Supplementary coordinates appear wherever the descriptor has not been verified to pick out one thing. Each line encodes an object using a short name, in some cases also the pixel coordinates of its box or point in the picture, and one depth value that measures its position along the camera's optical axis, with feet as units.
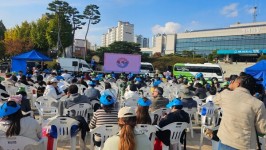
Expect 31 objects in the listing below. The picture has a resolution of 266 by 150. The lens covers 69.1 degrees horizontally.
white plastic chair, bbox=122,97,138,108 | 18.72
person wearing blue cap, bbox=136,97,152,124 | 11.02
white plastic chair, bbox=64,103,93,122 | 14.34
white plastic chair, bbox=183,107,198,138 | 16.49
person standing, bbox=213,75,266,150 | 6.86
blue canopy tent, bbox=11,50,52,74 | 42.77
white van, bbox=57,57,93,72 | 74.00
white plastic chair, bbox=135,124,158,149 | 10.29
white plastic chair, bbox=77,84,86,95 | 23.29
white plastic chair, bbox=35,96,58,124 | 15.20
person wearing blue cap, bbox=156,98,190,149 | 11.10
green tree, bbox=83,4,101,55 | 115.31
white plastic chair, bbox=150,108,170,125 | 14.58
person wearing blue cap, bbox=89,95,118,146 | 10.68
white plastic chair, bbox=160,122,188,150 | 11.23
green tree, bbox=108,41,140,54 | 131.23
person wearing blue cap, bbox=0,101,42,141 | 8.06
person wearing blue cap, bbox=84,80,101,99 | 18.63
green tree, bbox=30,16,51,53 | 115.56
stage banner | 64.92
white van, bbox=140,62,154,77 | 84.73
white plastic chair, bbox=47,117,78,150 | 10.65
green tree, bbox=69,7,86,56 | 112.59
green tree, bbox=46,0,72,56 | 109.26
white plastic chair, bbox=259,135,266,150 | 10.59
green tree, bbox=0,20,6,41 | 142.60
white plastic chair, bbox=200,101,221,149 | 17.45
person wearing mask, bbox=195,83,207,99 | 22.45
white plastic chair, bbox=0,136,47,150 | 7.76
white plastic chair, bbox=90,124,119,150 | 9.82
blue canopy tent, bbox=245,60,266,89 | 32.20
